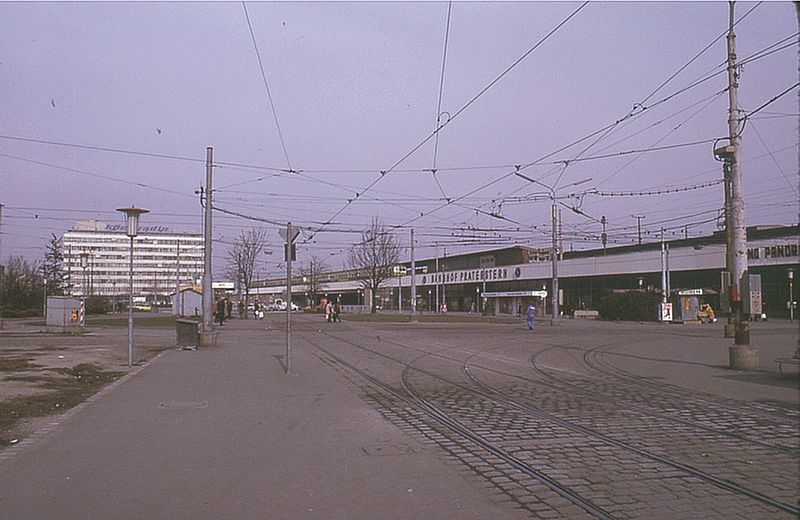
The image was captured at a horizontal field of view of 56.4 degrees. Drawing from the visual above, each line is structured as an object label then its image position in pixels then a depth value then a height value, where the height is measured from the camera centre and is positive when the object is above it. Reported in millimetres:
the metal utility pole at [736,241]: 18438 +1515
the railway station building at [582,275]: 63344 +2872
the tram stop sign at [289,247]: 18359 +1337
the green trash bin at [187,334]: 26359 -1156
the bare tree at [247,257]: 77431 +4728
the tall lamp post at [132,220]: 20438 +2270
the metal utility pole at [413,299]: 59416 +130
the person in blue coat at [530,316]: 45156 -926
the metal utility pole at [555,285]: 49550 +1077
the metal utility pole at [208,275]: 28516 +1019
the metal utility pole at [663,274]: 56812 +2008
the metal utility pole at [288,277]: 18344 +609
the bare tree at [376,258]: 82125 +4863
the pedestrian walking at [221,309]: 48628 -520
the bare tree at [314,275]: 115794 +4437
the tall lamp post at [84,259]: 41053 +2394
